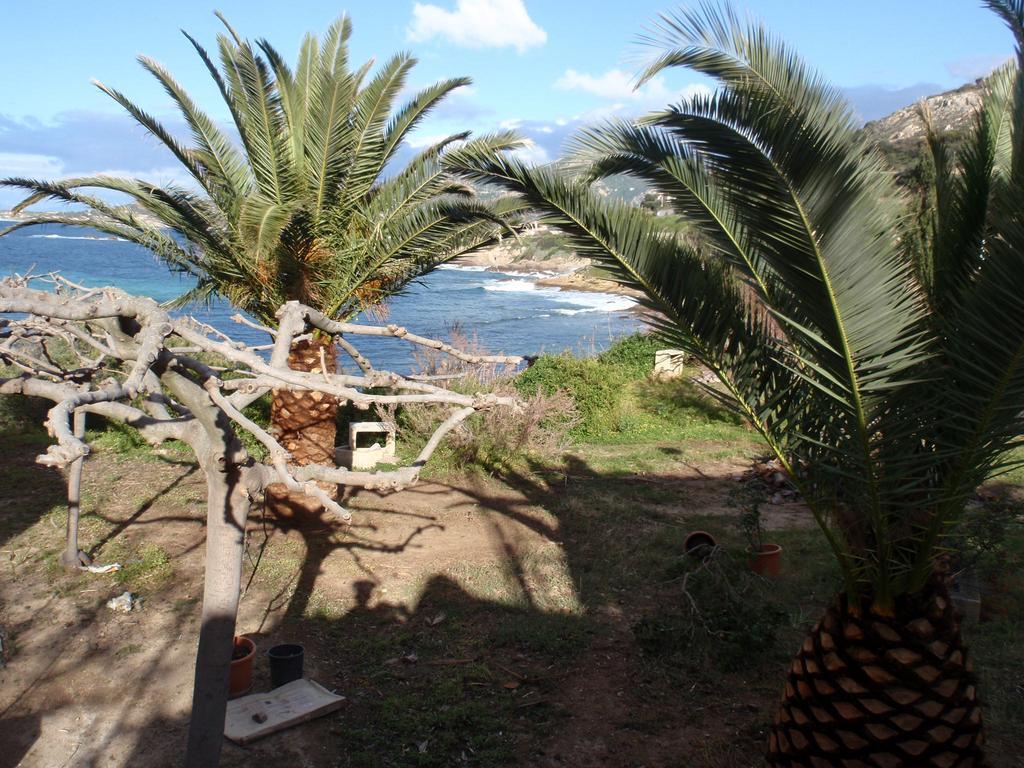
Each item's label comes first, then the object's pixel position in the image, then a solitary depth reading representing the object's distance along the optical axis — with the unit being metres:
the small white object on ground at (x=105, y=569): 7.22
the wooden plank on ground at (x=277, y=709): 4.90
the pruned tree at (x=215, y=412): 3.15
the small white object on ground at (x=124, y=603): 6.61
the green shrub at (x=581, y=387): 14.28
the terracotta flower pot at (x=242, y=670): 5.42
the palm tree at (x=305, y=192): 7.91
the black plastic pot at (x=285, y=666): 5.45
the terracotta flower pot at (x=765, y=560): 7.38
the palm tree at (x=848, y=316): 3.40
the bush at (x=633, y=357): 17.33
